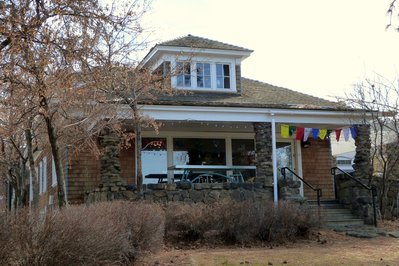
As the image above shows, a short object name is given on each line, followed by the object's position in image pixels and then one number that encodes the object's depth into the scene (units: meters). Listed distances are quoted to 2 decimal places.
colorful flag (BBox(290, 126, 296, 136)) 17.42
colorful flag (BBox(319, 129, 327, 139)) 17.61
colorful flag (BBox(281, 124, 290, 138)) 17.12
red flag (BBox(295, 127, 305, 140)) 17.28
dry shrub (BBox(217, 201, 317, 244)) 11.67
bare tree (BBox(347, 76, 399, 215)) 16.78
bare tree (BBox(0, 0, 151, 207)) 7.99
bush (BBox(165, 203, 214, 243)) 11.70
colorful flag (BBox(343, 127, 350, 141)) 17.31
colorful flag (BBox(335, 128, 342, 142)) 17.89
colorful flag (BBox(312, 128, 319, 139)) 17.58
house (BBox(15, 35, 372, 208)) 16.28
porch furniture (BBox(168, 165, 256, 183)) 17.25
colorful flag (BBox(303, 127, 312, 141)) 17.34
